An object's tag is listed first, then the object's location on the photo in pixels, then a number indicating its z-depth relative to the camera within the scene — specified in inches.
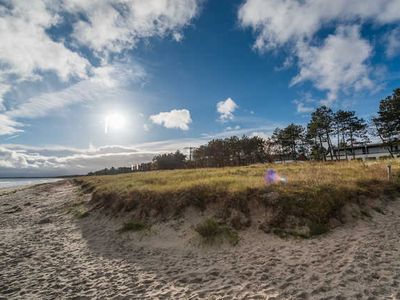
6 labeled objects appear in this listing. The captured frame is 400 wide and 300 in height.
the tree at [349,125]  2568.9
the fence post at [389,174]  597.6
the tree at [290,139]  3142.2
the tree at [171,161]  5012.3
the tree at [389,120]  2038.6
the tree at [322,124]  2628.0
